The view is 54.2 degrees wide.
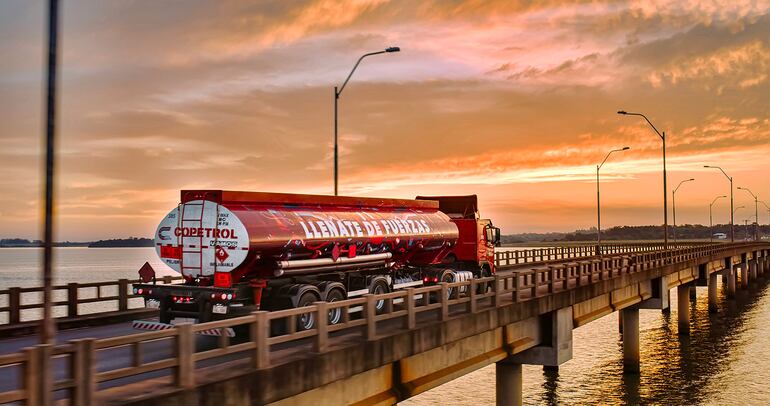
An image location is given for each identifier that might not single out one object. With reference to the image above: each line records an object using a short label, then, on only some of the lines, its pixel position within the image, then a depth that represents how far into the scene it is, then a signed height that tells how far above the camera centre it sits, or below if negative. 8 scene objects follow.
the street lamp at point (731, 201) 83.22 +4.15
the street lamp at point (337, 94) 28.42 +5.52
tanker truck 17.17 -0.45
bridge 10.48 -2.30
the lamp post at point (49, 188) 9.16 +0.60
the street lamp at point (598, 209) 63.83 +2.08
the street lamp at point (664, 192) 52.64 +2.86
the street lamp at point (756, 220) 119.74 +2.10
